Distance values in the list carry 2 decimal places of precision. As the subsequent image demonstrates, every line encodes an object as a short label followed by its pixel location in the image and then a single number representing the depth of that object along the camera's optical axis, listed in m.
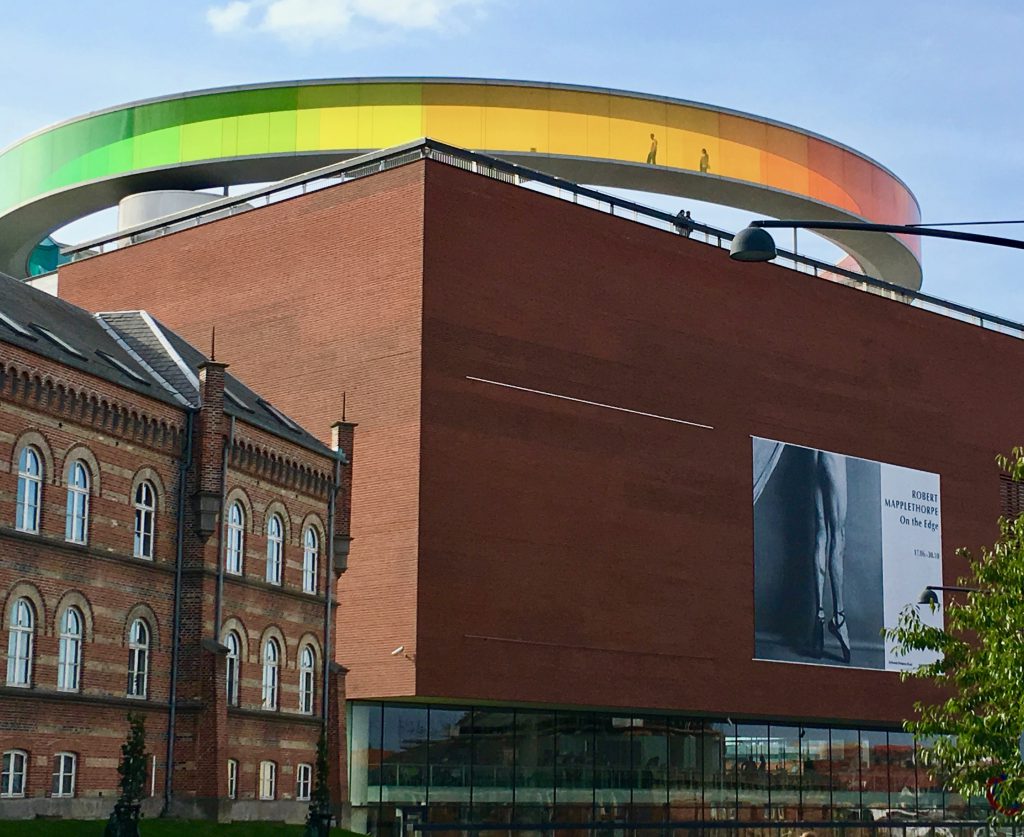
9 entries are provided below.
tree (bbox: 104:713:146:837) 35.31
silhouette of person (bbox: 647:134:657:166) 56.75
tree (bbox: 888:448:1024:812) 27.02
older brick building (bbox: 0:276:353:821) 35.47
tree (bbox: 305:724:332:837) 42.75
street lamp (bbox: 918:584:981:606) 38.44
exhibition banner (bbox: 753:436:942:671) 56.12
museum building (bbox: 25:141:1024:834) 47.62
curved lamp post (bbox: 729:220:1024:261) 20.44
